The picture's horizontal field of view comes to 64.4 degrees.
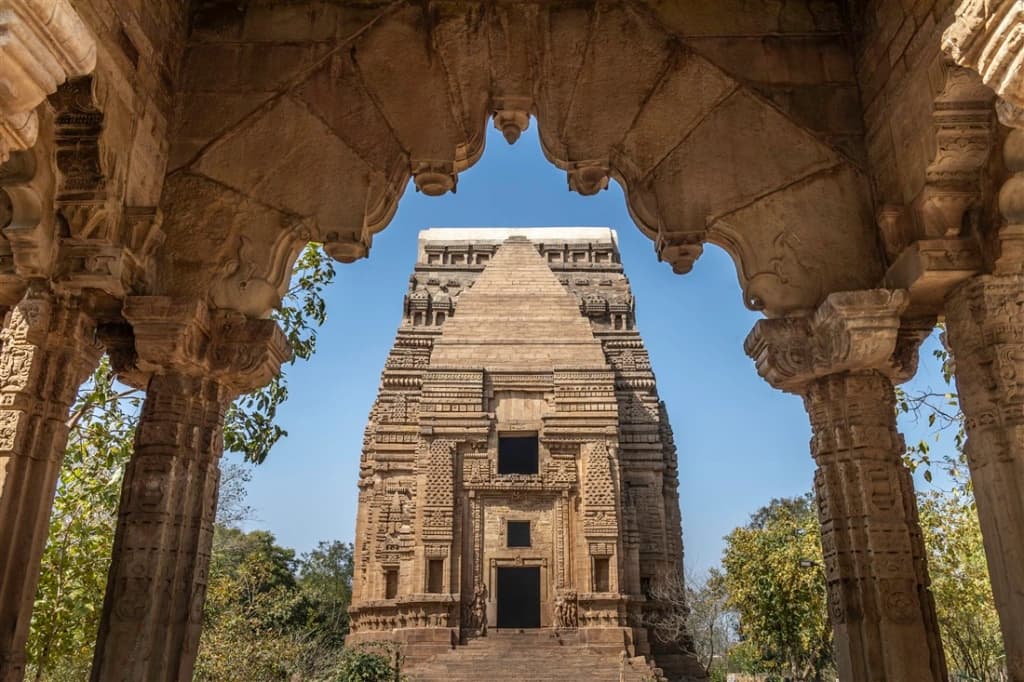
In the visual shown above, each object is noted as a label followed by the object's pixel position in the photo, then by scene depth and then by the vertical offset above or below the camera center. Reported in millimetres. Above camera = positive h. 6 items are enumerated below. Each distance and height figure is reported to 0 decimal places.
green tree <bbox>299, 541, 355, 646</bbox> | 33781 +1612
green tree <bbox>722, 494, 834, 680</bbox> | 15320 +507
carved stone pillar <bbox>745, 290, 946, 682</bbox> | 3893 +704
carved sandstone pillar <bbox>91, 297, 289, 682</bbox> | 3959 +698
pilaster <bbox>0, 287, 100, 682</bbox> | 3588 +847
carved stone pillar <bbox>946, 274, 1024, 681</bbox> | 3449 +877
